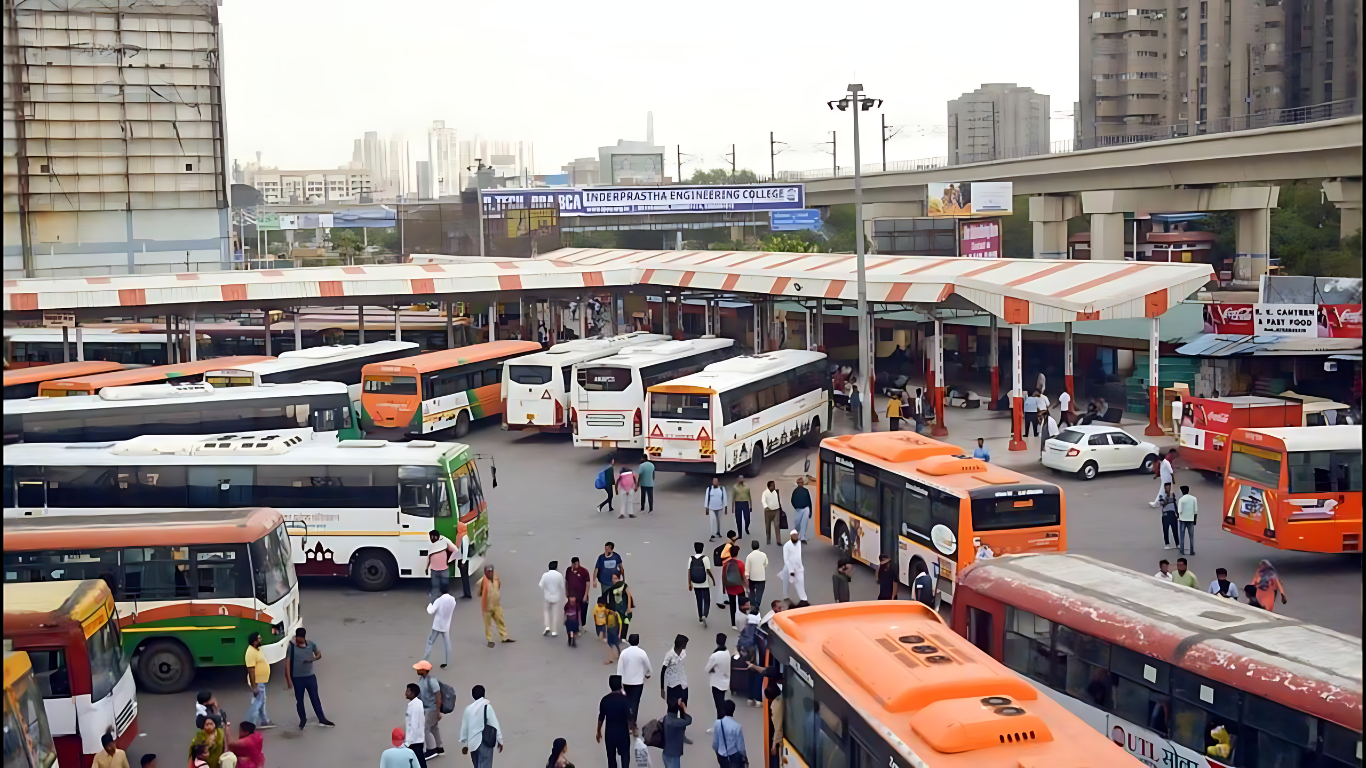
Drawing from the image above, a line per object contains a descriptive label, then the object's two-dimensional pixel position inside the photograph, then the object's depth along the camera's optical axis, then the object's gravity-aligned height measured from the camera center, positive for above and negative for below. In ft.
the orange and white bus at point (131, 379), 92.32 -8.28
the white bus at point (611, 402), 88.79 -10.02
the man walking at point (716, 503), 67.05 -12.86
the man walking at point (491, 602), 50.34 -13.26
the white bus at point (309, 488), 58.29 -10.18
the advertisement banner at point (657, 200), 225.15 +9.10
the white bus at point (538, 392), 98.58 -10.26
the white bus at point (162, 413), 78.33 -9.10
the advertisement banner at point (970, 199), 182.50 +6.48
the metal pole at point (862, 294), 85.48 -3.12
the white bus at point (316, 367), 95.61 -8.16
